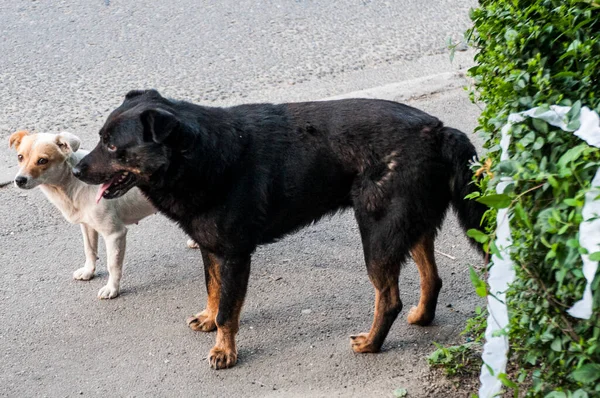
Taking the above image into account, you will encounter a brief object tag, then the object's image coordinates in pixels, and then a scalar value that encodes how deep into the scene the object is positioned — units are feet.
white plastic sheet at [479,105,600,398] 16.51
